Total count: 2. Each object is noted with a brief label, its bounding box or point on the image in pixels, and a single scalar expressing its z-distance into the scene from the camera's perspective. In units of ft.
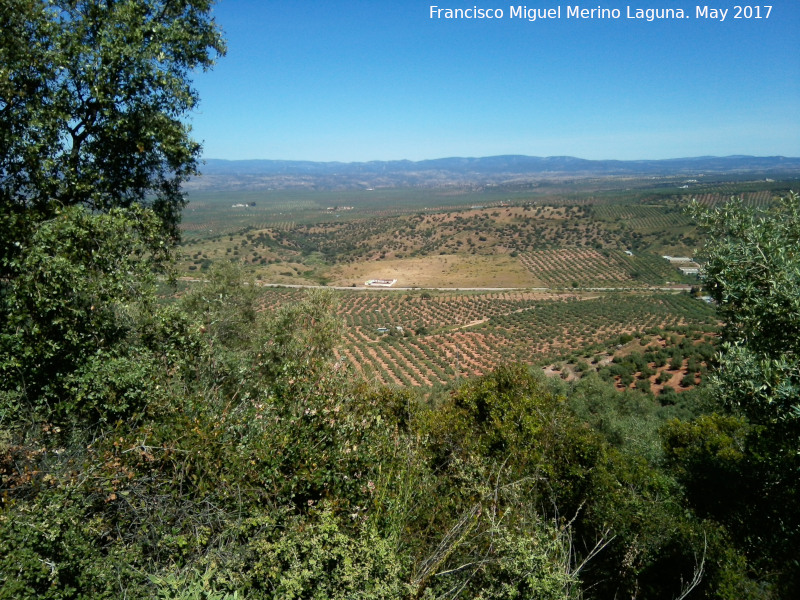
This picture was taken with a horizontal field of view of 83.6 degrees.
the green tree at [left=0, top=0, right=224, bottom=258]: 18.25
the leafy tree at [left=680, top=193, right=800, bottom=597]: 15.43
